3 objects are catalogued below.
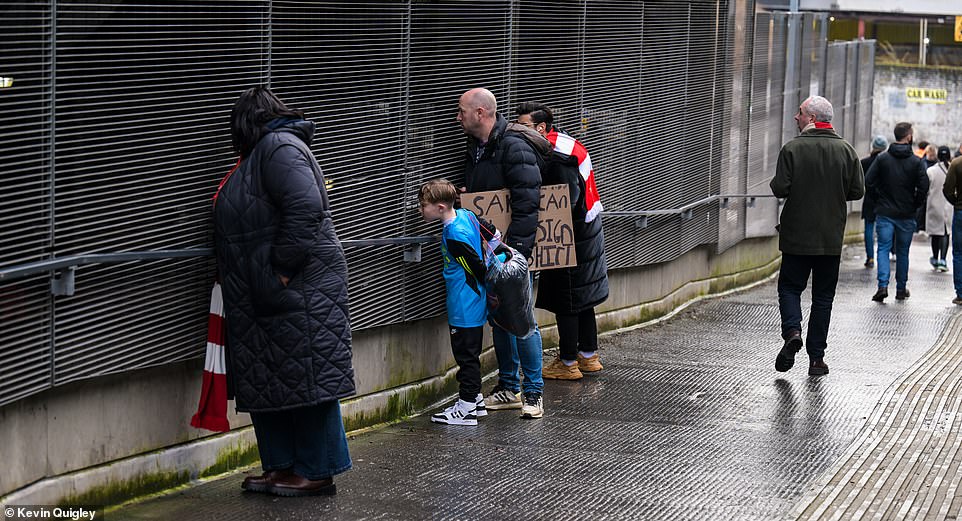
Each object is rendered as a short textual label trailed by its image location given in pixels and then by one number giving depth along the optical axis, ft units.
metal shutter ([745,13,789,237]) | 52.16
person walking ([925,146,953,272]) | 61.72
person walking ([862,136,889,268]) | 61.72
